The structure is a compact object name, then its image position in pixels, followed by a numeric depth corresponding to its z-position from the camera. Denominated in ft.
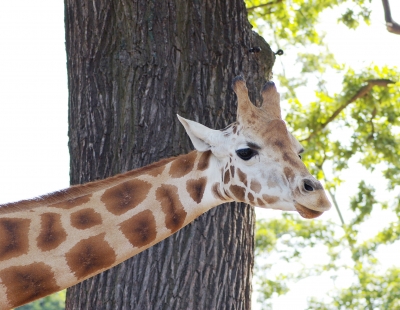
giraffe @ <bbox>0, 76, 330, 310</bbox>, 25.71
